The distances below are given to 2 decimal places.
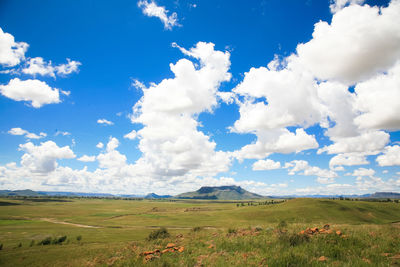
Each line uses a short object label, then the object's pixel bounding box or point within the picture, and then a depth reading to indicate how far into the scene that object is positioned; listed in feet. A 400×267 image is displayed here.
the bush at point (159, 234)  98.93
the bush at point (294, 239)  50.64
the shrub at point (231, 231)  83.56
